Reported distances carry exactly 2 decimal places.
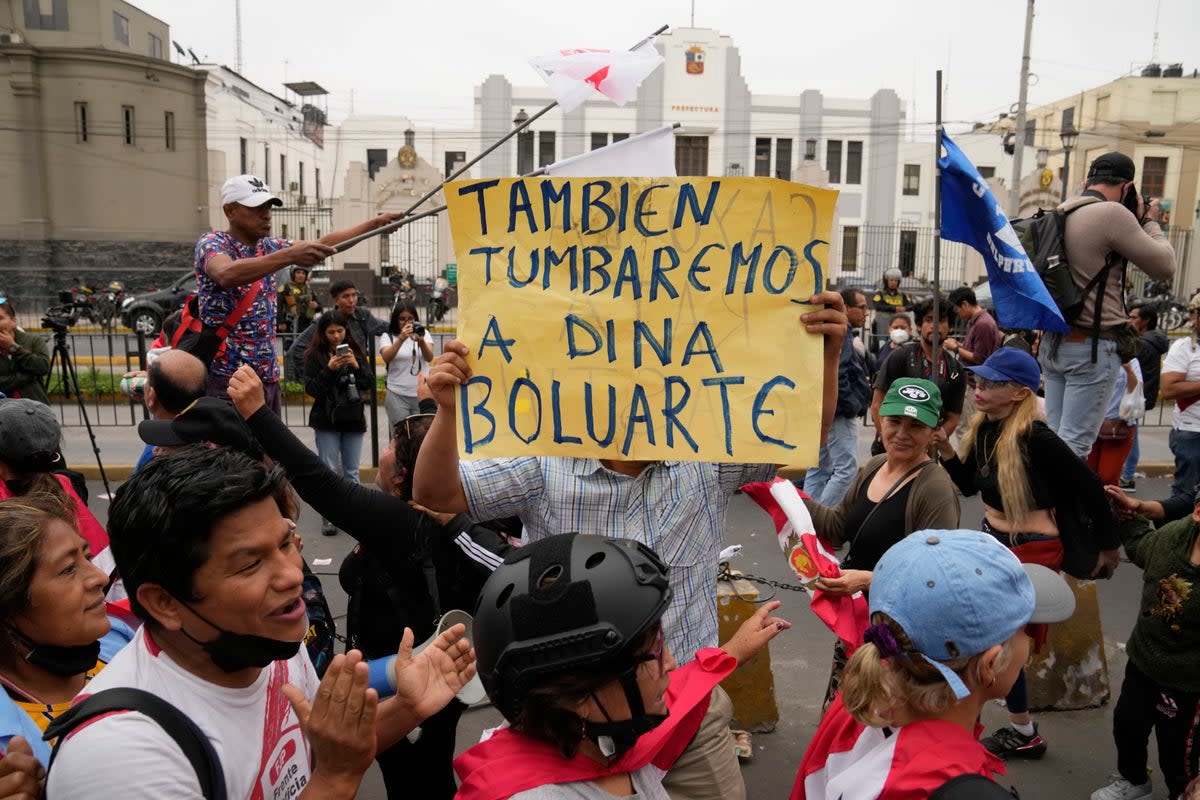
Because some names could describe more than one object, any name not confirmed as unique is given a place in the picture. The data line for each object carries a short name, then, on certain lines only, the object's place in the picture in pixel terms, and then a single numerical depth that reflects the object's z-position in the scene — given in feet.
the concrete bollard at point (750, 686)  14.26
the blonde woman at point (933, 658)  6.16
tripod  28.14
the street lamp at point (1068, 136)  78.01
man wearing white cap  13.71
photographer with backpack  15.14
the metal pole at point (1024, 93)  83.97
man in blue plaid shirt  8.06
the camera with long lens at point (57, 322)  27.58
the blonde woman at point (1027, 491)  12.79
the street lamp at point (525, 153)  155.94
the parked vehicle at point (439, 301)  88.33
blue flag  10.89
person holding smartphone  24.40
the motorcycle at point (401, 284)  94.57
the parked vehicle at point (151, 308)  74.02
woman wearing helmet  5.14
